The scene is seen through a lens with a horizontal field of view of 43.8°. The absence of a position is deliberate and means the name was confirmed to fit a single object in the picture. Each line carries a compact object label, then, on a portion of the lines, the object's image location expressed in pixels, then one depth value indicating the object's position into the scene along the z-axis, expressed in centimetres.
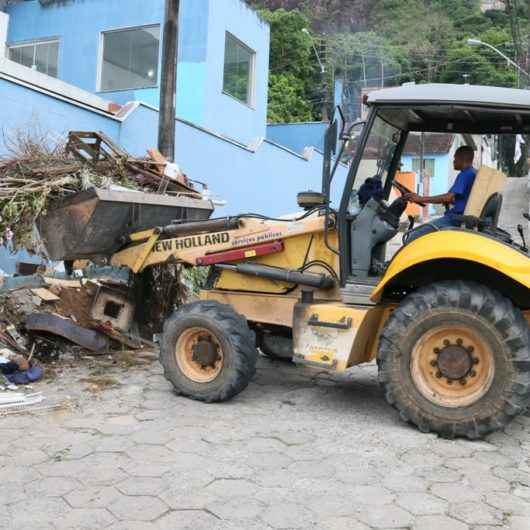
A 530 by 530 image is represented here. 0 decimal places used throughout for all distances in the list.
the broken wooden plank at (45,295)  619
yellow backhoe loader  430
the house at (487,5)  5944
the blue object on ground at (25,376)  539
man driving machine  487
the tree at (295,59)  3472
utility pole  904
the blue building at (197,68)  1362
